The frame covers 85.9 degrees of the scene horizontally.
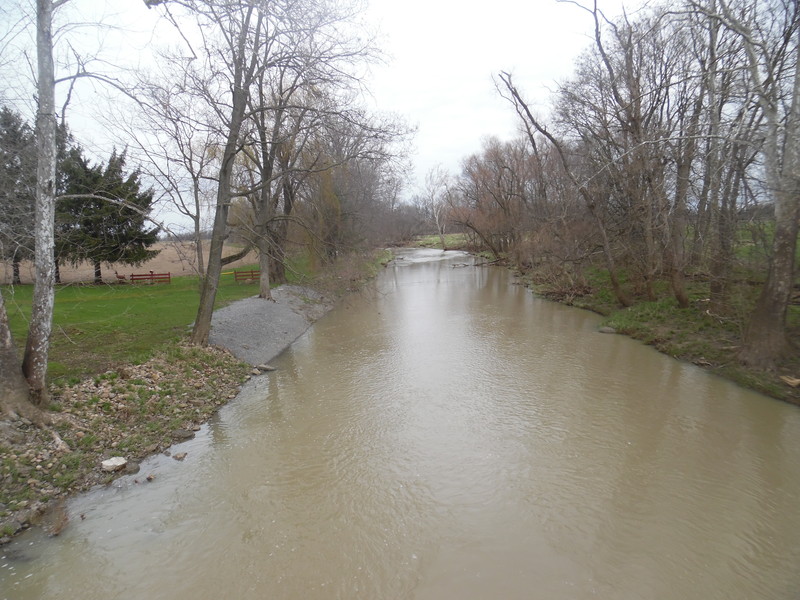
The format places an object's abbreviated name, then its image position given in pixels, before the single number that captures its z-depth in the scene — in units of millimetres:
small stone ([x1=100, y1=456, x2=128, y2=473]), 6607
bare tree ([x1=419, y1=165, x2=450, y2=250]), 64250
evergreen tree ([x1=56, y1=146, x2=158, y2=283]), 19531
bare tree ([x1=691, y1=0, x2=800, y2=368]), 8312
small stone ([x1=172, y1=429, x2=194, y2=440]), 7949
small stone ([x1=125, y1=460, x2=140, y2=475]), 6758
